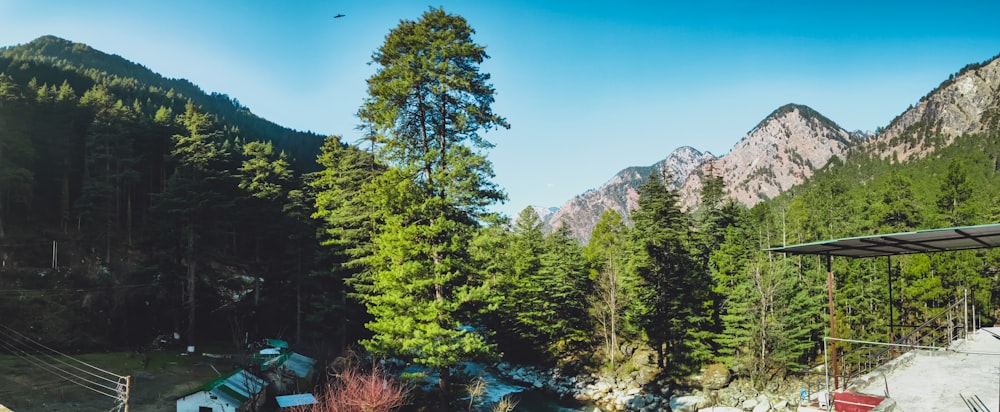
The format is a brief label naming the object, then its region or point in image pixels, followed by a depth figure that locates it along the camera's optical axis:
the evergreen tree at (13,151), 35.97
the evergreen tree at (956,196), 32.69
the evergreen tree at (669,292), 33.66
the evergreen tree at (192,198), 30.64
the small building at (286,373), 22.50
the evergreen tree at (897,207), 33.78
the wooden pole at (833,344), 12.27
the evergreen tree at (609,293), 35.12
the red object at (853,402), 10.17
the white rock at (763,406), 27.72
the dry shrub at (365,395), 15.55
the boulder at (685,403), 28.83
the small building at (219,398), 18.44
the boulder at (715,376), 31.97
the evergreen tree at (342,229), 27.70
